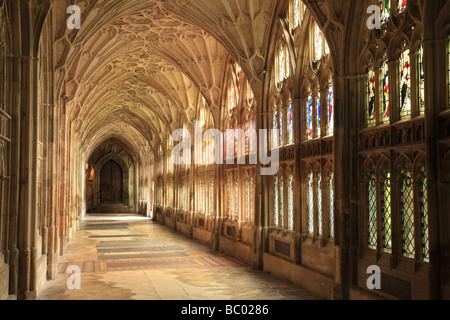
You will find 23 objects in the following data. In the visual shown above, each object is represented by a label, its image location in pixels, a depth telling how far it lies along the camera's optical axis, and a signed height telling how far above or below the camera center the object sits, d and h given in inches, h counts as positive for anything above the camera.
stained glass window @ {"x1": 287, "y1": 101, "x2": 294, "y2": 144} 429.1 +49.5
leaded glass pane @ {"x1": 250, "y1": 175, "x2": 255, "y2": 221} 521.4 -24.9
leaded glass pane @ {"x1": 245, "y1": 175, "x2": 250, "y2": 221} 535.3 -23.8
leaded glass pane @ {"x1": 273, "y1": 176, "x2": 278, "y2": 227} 463.9 -26.5
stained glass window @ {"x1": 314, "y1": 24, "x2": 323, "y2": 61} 376.8 +110.6
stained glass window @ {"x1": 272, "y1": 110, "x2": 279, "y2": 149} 465.4 +47.4
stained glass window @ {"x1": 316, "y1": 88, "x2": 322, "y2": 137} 376.2 +51.7
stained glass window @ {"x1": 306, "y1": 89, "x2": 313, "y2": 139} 390.6 +52.0
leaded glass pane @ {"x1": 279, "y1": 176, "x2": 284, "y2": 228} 446.3 -24.1
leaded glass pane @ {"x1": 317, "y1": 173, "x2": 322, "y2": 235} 370.7 -23.6
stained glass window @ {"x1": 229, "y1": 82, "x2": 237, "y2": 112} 592.2 +105.1
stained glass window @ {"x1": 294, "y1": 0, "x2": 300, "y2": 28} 410.0 +148.6
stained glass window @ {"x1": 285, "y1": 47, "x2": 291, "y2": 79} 435.0 +106.9
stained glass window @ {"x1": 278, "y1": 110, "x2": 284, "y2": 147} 444.8 +46.9
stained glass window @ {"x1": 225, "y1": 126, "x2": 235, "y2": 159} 605.9 +46.4
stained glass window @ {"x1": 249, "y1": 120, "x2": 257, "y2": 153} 525.5 +42.4
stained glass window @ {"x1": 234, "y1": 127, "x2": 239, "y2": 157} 580.5 +42.8
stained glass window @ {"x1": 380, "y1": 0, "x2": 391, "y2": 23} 282.8 +103.3
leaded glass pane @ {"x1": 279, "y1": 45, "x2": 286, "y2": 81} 446.9 +111.4
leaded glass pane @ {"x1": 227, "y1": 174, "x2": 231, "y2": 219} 603.5 -25.1
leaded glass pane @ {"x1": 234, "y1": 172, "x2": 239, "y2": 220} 574.3 -21.4
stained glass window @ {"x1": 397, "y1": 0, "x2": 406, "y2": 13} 264.8 +99.1
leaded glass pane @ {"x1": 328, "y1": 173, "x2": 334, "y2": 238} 349.7 -19.4
